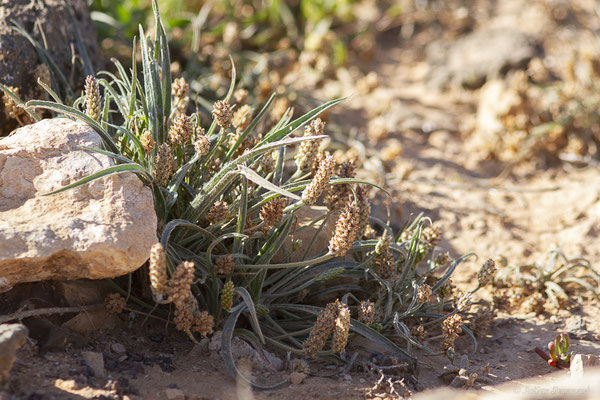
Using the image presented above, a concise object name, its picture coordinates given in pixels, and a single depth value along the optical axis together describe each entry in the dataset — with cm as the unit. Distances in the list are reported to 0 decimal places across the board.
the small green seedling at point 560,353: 241
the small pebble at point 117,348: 214
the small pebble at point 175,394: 191
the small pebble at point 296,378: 209
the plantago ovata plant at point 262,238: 210
